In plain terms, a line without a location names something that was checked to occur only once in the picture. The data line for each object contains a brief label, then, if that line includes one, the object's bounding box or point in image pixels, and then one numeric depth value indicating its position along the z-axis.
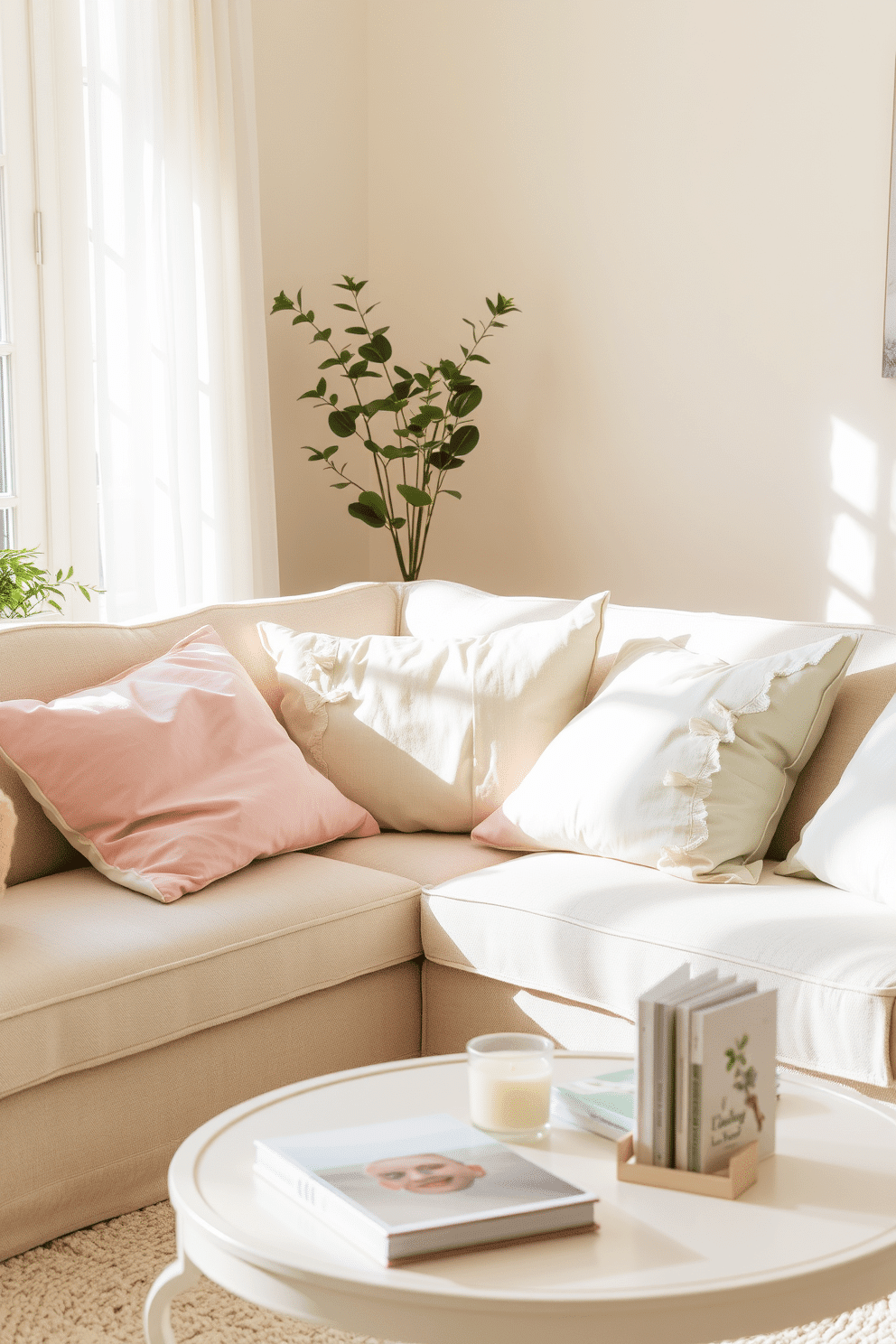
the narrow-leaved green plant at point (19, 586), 2.74
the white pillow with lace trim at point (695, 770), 2.17
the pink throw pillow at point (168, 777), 2.16
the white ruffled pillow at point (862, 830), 2.00
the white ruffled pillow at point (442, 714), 2.50
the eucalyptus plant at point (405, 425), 3.80
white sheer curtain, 3.42
